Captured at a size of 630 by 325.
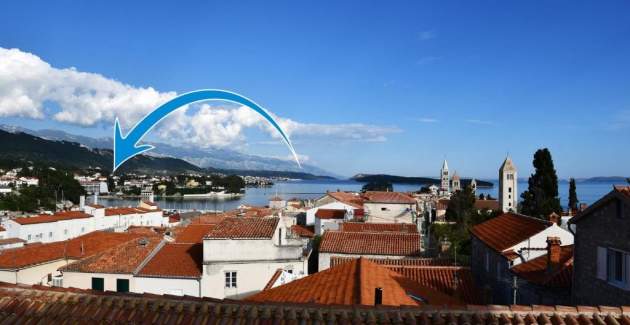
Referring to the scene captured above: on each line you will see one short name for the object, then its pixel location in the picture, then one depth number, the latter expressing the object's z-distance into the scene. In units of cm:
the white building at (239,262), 1973
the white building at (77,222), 4350
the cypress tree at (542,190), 4325
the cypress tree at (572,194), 5489
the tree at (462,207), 4847
